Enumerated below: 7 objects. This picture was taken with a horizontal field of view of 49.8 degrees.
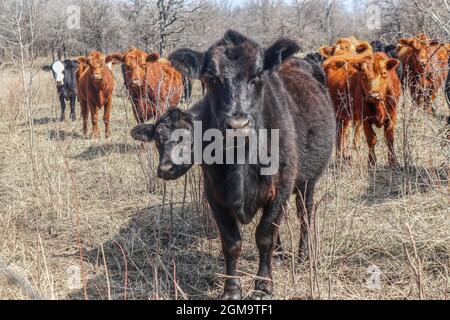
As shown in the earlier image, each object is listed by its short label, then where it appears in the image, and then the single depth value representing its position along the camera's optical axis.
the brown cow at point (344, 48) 9.62
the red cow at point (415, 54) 9.46
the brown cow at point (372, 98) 6.59
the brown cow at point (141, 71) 9.30
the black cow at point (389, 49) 9.55
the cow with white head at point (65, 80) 14.51
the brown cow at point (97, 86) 10.49
